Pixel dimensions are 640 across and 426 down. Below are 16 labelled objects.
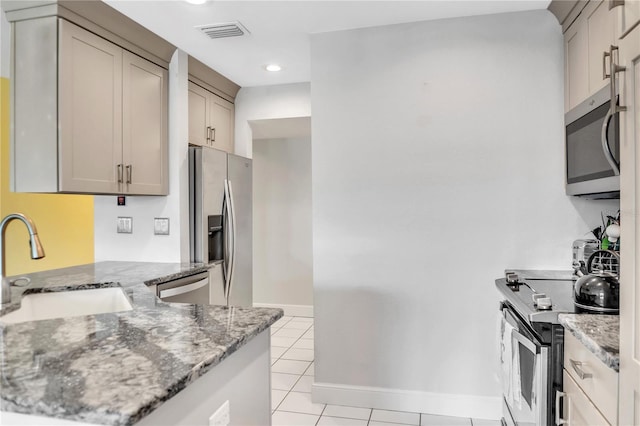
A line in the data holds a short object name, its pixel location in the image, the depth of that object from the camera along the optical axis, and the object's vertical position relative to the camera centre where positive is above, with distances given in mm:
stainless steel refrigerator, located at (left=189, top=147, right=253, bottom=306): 3182 -69
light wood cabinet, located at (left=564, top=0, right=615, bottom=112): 1951 +813
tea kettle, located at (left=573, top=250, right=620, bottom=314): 1583 -314
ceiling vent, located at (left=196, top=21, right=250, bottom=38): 2650 +1168
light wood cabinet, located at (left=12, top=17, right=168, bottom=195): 2270 +579
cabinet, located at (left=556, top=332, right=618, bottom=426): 1225 -571
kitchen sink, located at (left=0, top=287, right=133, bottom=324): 2020 -452
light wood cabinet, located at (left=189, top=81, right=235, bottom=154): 3391 +791
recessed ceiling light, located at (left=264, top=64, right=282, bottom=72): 3362 +1162
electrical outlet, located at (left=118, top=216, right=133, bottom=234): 3230 -95
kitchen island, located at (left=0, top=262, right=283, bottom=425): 812 -352
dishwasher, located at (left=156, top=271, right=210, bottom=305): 2553 -491
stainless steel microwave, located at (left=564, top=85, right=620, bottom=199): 1872 +308
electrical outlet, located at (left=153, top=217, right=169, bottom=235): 3133 -96
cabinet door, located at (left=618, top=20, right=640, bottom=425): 1055 -58
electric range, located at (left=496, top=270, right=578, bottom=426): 1624 -549
